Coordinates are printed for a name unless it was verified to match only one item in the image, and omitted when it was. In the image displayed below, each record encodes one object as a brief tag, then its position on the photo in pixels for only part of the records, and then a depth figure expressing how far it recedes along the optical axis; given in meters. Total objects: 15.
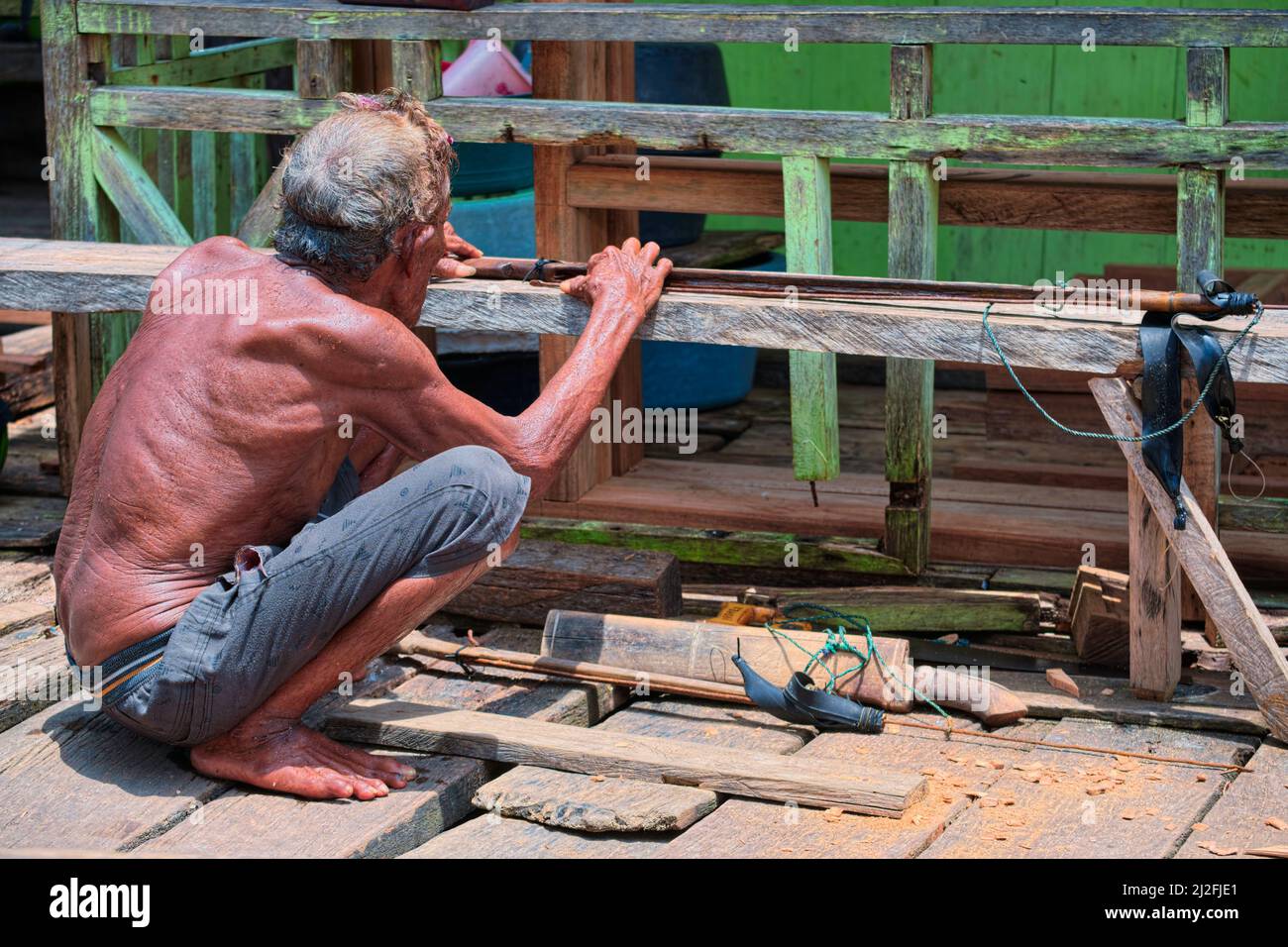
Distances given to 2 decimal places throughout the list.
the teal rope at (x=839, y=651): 8.26
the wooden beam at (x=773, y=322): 7.54
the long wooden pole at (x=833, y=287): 7.85
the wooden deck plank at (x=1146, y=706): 7.91
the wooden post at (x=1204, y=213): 8.70
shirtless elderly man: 6.65
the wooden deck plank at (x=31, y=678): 7.85
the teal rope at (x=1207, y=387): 7.26
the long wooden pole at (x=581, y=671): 8.37
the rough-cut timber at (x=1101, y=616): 8.51
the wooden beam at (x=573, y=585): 9.28
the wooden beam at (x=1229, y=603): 7.49
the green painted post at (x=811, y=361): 9.42
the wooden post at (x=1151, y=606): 7.98
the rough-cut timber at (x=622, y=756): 6.93
